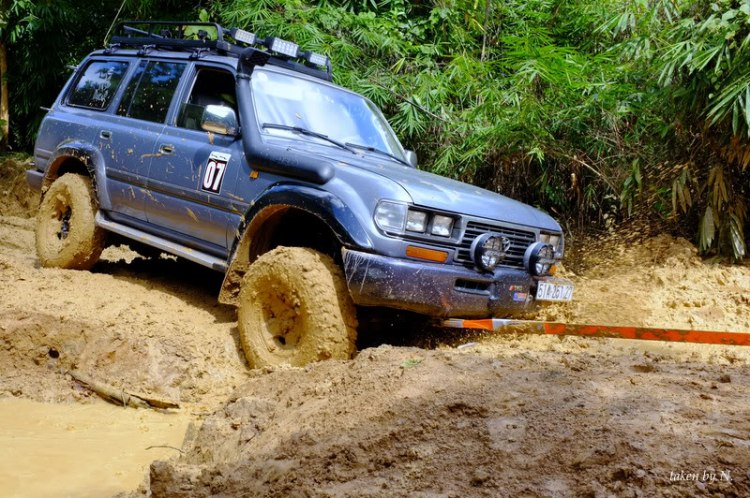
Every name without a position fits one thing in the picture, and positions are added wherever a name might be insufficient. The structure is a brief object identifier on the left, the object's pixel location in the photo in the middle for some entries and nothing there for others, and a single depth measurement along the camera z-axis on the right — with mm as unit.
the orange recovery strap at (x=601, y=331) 3193
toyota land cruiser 3746
